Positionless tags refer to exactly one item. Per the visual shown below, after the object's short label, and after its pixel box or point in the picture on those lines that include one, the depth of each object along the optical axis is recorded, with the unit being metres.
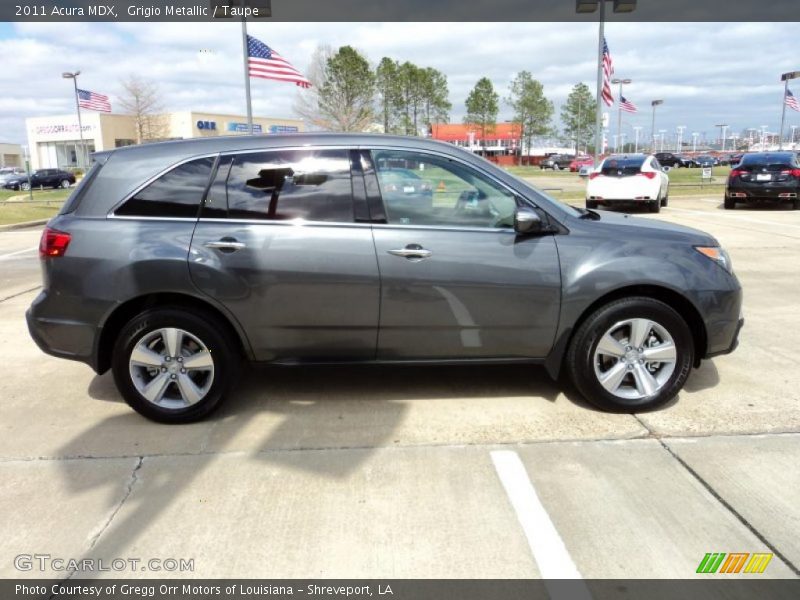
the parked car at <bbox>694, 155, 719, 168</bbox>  63.73
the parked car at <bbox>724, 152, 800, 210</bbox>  16.95
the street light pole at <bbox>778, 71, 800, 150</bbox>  42.75
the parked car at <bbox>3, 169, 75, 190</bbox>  43.88
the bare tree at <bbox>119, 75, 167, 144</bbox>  54.33
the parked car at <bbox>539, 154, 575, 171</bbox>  69.96
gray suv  3.90
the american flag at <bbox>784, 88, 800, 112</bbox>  37.22
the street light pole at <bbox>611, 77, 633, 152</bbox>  50.71
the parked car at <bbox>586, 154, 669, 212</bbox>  16.52
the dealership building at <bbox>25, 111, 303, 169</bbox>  63.50
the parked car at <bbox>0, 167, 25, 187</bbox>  47.14
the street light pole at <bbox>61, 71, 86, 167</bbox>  44.67
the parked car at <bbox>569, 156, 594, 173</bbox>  60.36
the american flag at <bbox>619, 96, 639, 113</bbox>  35.41
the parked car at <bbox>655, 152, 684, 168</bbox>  63.75
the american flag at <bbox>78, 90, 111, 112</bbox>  38.12
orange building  65.06
